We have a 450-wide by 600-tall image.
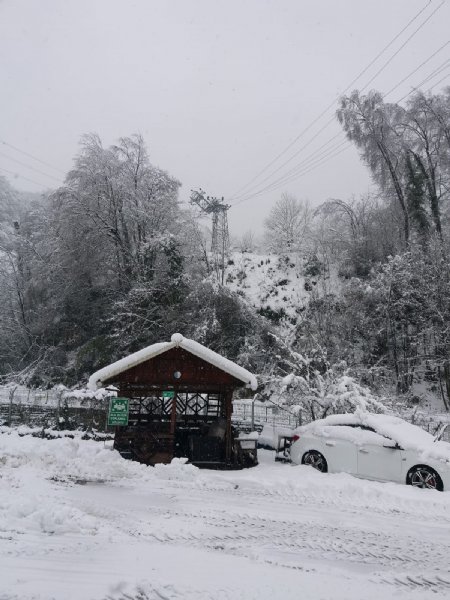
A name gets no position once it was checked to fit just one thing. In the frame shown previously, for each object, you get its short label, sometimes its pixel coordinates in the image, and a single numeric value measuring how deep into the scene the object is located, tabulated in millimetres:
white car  9445
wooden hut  11914
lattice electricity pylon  32841
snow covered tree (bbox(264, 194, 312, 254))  41094
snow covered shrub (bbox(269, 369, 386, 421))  13000
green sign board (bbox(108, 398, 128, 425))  12055
